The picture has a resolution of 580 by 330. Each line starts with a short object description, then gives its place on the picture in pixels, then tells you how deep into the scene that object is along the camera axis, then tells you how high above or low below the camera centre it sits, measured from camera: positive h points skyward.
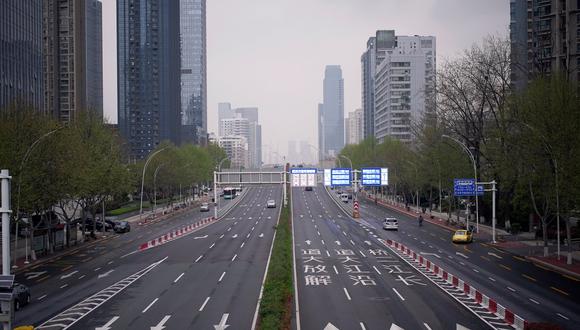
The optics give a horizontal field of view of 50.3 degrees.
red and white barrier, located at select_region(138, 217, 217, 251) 59.01 -7.19
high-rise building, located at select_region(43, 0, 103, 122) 150.62 +29.17
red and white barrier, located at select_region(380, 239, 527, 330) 25.52 -6.42
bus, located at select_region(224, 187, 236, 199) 139.12 -5.30
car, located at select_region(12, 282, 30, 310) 30.09 -6.22
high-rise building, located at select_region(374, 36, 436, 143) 198.25 +30.08
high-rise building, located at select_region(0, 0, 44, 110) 94.62 +19.77
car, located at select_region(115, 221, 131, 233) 75.56 -6.94
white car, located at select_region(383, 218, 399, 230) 73.31 -6.55
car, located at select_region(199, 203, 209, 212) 110.71 -6.84
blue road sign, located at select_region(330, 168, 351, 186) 68.44 -0.84
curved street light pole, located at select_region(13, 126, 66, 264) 41.88 -0.69
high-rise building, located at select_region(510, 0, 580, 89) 70.89 +17.82
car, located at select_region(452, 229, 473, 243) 59.91 -6.62
